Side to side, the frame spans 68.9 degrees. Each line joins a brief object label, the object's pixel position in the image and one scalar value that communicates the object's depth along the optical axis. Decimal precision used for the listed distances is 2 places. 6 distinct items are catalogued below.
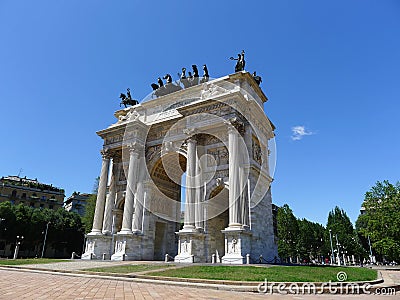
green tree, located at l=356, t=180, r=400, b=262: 30.97
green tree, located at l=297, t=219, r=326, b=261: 53.50
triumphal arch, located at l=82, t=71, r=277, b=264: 21.06
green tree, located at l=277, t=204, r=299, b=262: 51.89
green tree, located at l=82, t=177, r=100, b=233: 43.28
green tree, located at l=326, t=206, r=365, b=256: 53.71
